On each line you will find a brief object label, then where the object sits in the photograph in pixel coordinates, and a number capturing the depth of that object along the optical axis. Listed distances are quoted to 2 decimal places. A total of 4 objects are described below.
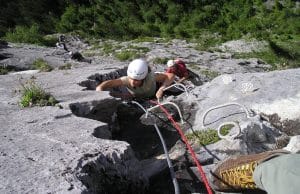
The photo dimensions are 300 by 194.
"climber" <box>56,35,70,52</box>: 12.73
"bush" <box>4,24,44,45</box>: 13.41
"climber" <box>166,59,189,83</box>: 8.53
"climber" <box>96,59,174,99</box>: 6.32
